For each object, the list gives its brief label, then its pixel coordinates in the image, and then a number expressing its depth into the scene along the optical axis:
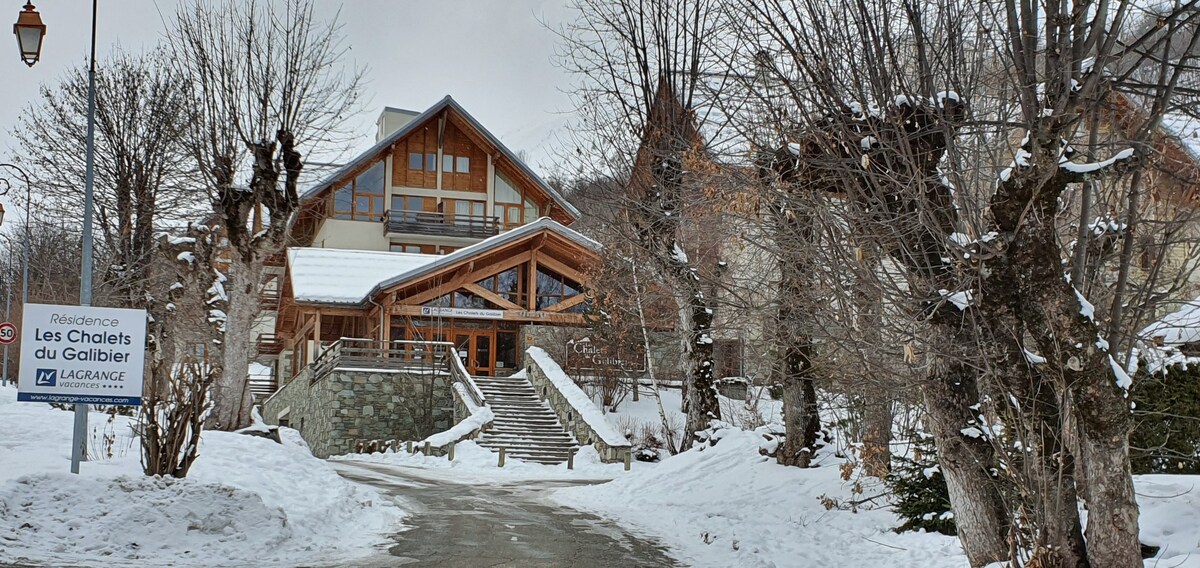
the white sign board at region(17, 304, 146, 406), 10.16
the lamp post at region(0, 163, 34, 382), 24.25
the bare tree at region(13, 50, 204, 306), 22.17
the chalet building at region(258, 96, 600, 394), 31.30
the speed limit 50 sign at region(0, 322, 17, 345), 20.75
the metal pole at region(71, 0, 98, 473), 10.34
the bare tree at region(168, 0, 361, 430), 15.52
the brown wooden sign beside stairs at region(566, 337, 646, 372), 27.28
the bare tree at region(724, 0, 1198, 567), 6.14
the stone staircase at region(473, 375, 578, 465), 22.86
